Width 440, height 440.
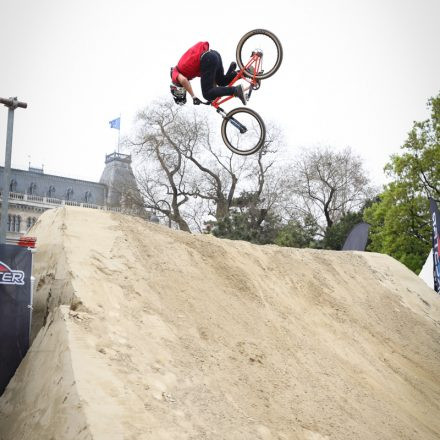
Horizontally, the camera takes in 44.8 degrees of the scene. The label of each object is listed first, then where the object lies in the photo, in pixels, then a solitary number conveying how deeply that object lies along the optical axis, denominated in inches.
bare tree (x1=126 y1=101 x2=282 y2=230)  1300.4
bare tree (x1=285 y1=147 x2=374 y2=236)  1530.5
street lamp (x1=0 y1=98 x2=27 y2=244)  296.9
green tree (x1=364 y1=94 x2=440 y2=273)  1140.5
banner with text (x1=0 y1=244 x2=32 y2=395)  275.0
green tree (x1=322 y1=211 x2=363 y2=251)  1350.9
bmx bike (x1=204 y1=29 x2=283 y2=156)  376.2
